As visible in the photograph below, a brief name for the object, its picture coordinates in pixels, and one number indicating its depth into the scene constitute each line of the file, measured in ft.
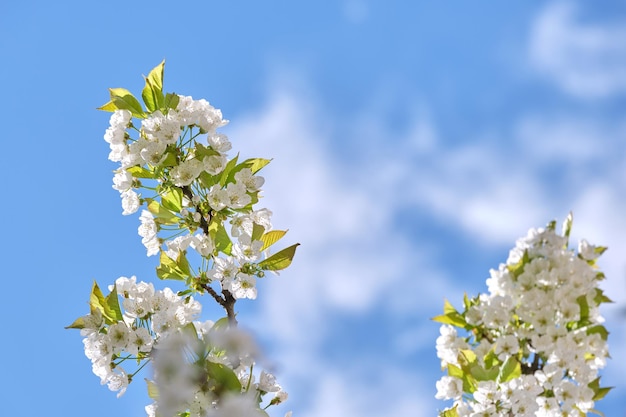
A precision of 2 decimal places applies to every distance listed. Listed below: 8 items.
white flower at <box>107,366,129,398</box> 15.71
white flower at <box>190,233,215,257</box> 16.47
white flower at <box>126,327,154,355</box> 15.45
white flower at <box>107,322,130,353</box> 15.51
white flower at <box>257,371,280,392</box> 14.88
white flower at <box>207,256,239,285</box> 16.17
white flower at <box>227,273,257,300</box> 16.24
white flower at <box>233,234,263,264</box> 16.40
